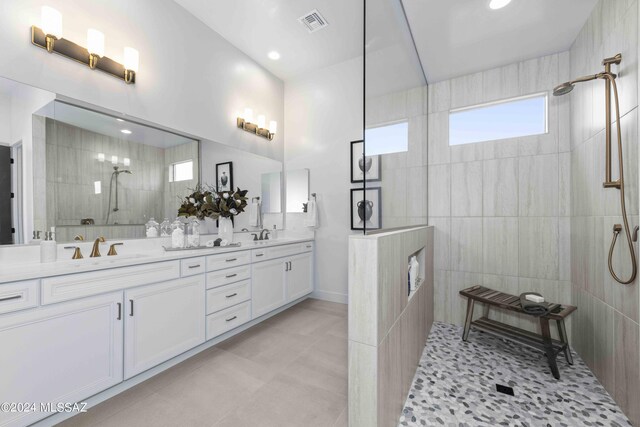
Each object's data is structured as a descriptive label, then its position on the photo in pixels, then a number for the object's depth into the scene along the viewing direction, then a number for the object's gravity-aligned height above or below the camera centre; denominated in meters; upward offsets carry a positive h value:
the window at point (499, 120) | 2.43 +0.92
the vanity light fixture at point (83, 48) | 1.69 +1.19
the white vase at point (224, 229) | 2.84 -0.16
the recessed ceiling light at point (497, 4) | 1.79 +1.46
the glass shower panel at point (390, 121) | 1.42 +0.60
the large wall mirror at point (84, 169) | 1.64 +0.37
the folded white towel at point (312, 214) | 3.55 +0.00
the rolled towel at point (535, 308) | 1.92 -0.72
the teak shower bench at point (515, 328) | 1.89 -0.96
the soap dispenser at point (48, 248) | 1.68 -0.21
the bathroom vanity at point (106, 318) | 1.29 -0.66
